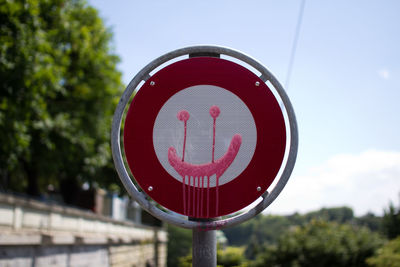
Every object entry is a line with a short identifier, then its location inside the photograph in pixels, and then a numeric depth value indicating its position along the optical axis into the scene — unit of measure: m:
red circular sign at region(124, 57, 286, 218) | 1.94
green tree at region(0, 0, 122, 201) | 13.44
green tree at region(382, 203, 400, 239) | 20.82
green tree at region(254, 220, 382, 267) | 17.53
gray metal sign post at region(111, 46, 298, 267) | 1.88
